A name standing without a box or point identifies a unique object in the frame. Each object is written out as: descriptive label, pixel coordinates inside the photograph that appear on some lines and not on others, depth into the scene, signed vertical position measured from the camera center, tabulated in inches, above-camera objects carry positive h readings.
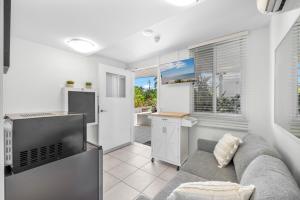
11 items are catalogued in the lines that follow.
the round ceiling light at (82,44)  87.0 +38.5
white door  120.6 -6.0
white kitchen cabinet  93.0 -28.7
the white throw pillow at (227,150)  64.1 -24.5
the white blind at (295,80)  35.2 +6.0
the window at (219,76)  88.6 +18.0
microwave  27.9 -9.5
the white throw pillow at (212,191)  26.6 -19.1
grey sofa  25.8 -19.9
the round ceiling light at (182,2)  53.0 +40.1
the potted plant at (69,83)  104.3 +13.6
